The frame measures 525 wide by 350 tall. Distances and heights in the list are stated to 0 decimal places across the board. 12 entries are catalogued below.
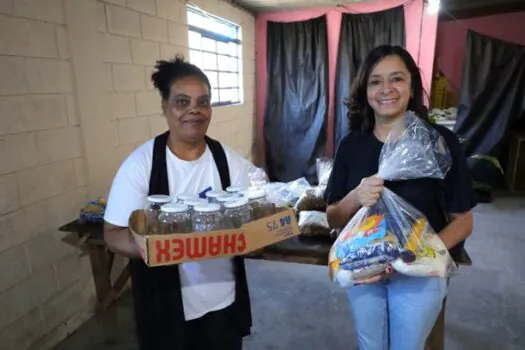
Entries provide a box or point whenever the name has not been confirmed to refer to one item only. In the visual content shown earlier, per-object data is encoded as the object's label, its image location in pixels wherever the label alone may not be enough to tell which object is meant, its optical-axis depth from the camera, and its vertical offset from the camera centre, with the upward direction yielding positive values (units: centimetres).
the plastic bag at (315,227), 182 -63
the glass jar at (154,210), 99 -31
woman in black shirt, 110 -29
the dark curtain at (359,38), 431 +78
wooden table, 167 -73
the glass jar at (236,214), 98 -31
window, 356 +57
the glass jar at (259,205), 104 -31
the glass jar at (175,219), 95 -31
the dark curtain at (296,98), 470 +6
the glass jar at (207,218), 95 -31
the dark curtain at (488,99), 441 +1
